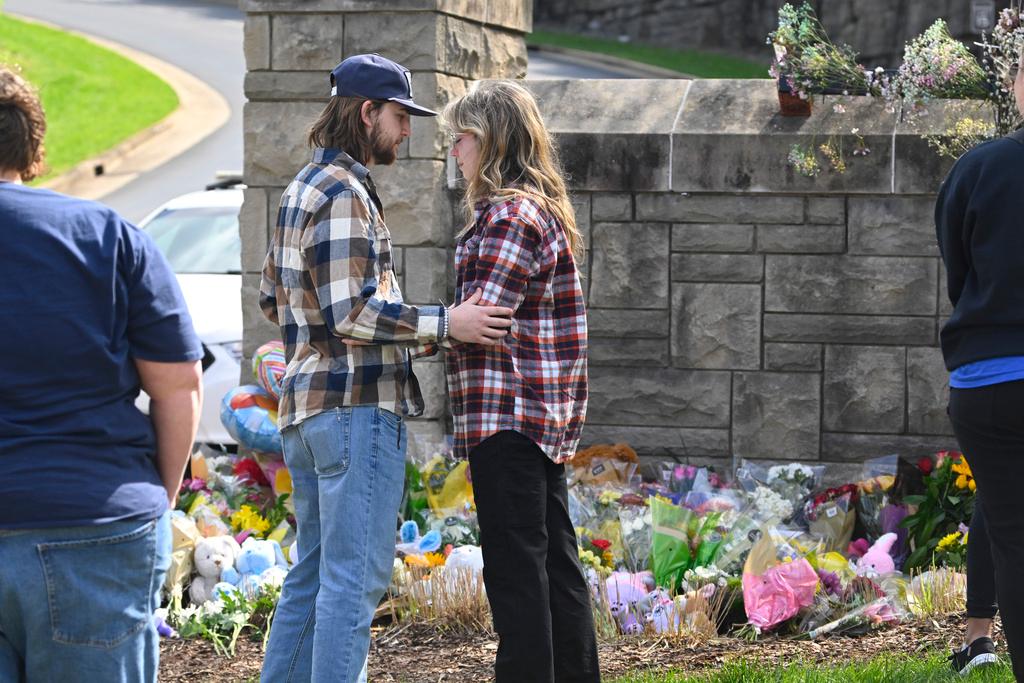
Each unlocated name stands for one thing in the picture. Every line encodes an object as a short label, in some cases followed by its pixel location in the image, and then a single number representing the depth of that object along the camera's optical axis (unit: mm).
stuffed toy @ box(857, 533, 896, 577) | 9617
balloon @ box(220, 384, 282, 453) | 11180
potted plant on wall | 11789
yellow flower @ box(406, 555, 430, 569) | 9653
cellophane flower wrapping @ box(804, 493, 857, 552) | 10555
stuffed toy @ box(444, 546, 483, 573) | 9484
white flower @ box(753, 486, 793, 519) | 10844
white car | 14250
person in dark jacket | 6398
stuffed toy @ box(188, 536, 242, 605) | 9930
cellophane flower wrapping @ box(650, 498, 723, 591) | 9633
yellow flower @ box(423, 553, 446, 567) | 9798
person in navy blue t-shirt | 4906
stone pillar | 11750
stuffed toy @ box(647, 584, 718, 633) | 8930
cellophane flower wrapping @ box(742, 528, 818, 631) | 9008
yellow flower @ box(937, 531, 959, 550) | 9852
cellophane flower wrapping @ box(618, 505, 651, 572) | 9820
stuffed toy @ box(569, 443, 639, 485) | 11516
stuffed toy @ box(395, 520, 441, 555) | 10047
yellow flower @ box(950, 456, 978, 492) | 10164
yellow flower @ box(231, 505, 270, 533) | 10828
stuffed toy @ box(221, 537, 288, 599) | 9687
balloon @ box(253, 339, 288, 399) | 11195
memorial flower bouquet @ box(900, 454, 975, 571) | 10156
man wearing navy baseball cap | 6641
